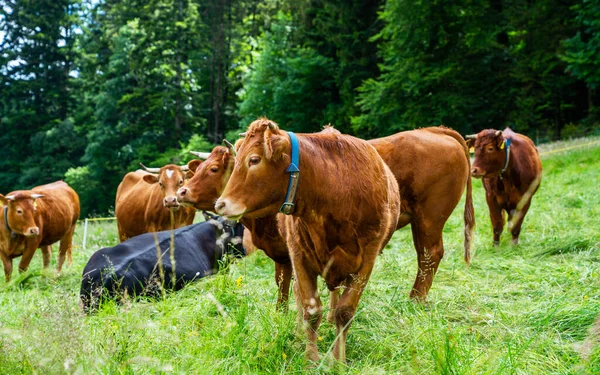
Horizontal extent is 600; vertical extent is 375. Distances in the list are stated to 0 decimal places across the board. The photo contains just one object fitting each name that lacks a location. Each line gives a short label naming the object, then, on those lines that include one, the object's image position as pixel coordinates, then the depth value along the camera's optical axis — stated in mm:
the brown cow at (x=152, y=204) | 8289
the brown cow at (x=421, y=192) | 4887
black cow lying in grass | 5512
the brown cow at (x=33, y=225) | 8664
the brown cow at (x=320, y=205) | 3193
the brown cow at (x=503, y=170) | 8250
